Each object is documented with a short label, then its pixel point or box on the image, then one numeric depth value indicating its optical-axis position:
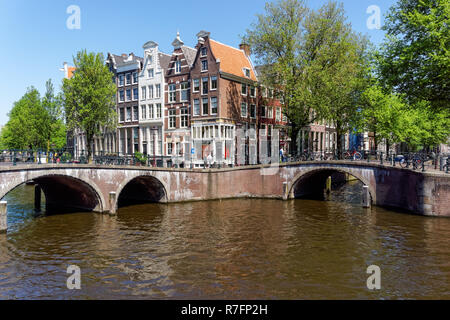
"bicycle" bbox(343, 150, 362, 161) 31.61
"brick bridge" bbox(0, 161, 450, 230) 22.88
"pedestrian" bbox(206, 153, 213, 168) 33.31
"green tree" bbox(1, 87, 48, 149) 44.81
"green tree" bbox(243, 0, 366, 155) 34.19
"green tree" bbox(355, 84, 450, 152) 38.88
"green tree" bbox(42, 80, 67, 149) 44.84
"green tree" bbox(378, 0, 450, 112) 21.92
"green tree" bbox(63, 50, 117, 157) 34.31
